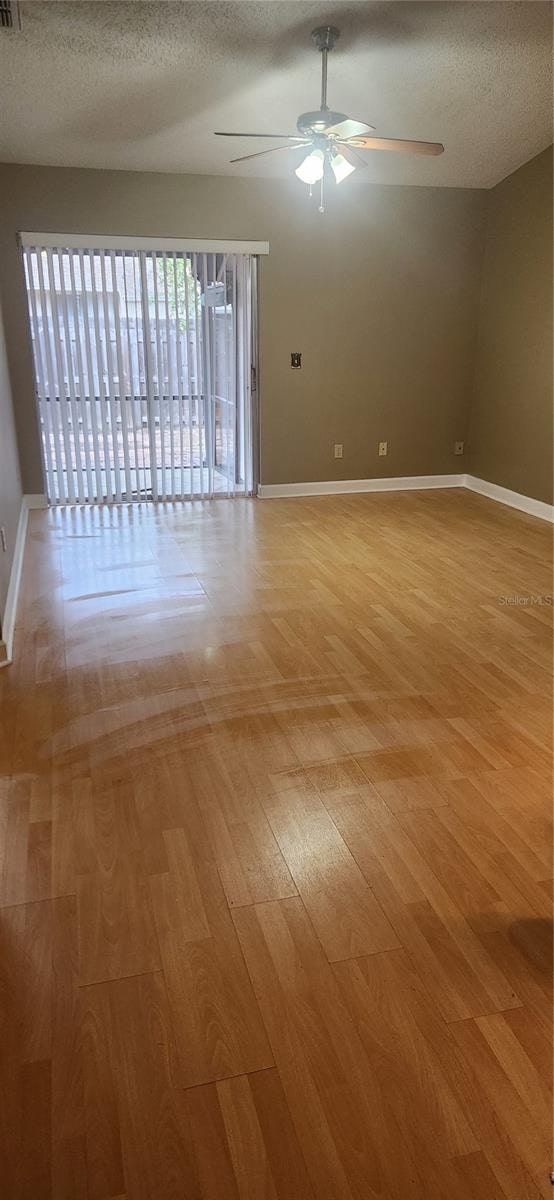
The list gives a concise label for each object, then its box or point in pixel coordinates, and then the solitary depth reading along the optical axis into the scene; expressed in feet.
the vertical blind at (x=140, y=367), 18.71
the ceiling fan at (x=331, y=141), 11.53
